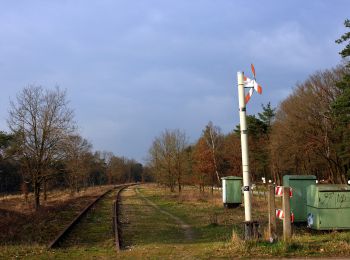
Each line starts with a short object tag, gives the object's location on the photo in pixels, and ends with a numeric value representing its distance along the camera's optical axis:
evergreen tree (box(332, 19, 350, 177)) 36.70
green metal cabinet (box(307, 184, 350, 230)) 13.22
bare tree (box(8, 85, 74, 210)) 30.36
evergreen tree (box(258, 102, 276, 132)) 76.12
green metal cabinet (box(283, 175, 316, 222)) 15.74
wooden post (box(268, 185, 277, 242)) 11.10
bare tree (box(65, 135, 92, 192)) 33.58
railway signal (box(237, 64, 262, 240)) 11.00
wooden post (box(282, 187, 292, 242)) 11.16
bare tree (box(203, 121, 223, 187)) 61.41
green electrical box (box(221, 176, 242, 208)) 25.97
